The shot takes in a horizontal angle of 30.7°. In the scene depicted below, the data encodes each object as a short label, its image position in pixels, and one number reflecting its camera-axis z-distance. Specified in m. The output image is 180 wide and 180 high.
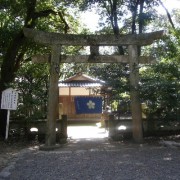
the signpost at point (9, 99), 11.66
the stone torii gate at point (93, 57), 10.59
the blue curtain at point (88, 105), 22.16
